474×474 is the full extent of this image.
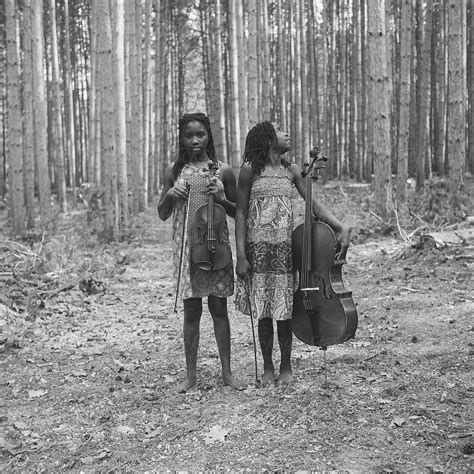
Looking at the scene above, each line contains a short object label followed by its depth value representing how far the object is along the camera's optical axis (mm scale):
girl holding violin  3771
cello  3489
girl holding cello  3777
